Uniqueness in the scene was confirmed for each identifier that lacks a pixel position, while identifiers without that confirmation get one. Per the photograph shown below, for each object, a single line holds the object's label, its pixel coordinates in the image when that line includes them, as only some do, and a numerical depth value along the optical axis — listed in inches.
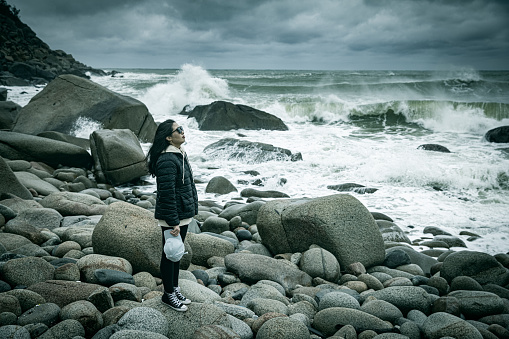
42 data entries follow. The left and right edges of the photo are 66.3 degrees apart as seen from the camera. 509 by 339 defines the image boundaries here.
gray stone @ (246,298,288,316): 151.2
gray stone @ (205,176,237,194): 390.0
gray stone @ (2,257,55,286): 146.0
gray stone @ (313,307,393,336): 141.3
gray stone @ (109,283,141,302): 142.5
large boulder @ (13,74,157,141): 485.4
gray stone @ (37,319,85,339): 113.0
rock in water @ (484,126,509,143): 602.9
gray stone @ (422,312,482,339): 134.2
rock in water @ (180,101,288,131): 712.4
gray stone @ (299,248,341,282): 203.0
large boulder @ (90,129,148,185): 381.7
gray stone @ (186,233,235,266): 216.2
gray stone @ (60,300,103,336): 120.0
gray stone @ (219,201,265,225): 291.3
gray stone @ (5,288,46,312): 128.6
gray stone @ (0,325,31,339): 108.8
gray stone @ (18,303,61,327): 119.7
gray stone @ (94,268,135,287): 153.9
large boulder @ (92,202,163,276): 176.9
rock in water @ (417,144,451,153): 544.5
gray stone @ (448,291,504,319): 161.6
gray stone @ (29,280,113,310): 132.9
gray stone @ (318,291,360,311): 157.0
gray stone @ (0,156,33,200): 257.0
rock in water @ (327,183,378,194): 391.4
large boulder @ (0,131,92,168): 381.7
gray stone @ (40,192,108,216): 265.9
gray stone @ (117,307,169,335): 119.0
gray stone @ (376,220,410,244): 276.7
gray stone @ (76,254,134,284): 157.5
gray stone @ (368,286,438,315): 163.8
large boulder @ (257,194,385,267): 215.8
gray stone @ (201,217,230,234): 268.4
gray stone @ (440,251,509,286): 195.3
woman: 131.0
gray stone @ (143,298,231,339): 124.3
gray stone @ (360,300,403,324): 153.2
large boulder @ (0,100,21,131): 547.0
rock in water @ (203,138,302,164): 501.4
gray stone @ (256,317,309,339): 123.6
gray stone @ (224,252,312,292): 192.9
